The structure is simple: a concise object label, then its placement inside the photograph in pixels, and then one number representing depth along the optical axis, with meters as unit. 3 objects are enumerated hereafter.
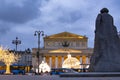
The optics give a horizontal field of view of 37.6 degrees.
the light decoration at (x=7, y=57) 36.37
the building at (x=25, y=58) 77.01
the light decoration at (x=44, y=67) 37.66
